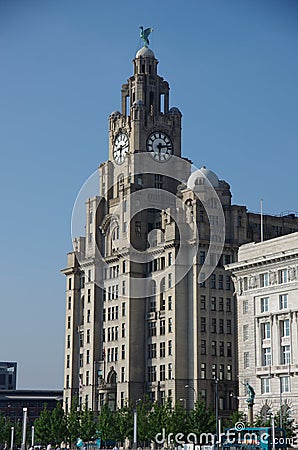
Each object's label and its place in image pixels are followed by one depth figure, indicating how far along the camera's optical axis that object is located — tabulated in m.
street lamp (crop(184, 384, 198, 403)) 141.98
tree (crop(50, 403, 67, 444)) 149.12
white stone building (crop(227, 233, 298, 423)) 115.94
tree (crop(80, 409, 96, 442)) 144.38
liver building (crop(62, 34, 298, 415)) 146.62
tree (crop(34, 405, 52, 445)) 151.62
